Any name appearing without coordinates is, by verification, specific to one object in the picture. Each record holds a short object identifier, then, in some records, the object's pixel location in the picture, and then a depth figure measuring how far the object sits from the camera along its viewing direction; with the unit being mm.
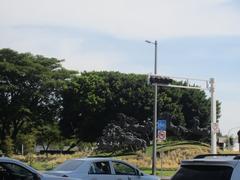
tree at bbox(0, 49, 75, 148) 68562
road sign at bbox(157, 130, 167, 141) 35725
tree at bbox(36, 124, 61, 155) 78138
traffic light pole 38000
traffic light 38231
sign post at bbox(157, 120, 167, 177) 35812
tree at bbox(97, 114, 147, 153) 58822
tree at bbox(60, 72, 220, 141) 74312
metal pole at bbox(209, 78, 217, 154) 40594
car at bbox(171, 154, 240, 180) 7910
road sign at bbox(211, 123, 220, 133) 39125
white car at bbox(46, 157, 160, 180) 18016
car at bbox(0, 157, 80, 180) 12709
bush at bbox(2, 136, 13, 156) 68438
